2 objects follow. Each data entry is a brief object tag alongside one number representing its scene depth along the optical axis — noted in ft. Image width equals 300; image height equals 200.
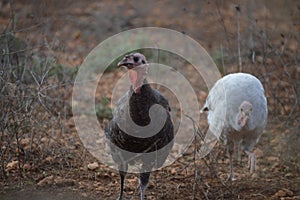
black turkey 28.14
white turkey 33.86
